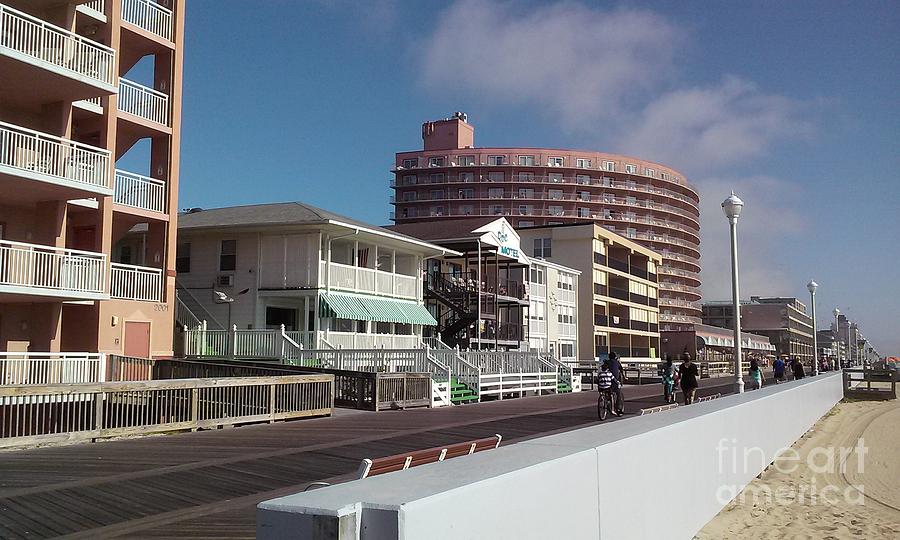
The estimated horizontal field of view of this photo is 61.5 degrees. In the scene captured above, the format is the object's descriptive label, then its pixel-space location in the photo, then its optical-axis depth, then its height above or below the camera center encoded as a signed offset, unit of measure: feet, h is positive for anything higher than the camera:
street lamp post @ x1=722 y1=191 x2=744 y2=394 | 55.46 +7.59
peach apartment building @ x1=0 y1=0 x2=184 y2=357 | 64.49 +15.30
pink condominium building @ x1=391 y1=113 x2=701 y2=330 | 347.56 +69.28
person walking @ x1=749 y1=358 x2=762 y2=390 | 90.59 -4.27
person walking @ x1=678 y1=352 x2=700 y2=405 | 74.23 -4.09
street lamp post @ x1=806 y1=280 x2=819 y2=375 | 115.55 +7.32
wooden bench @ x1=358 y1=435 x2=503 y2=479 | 16.34 -2.87
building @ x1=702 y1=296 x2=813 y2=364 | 478.18 +12.04
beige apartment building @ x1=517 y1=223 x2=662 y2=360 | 206.28 +16.30
